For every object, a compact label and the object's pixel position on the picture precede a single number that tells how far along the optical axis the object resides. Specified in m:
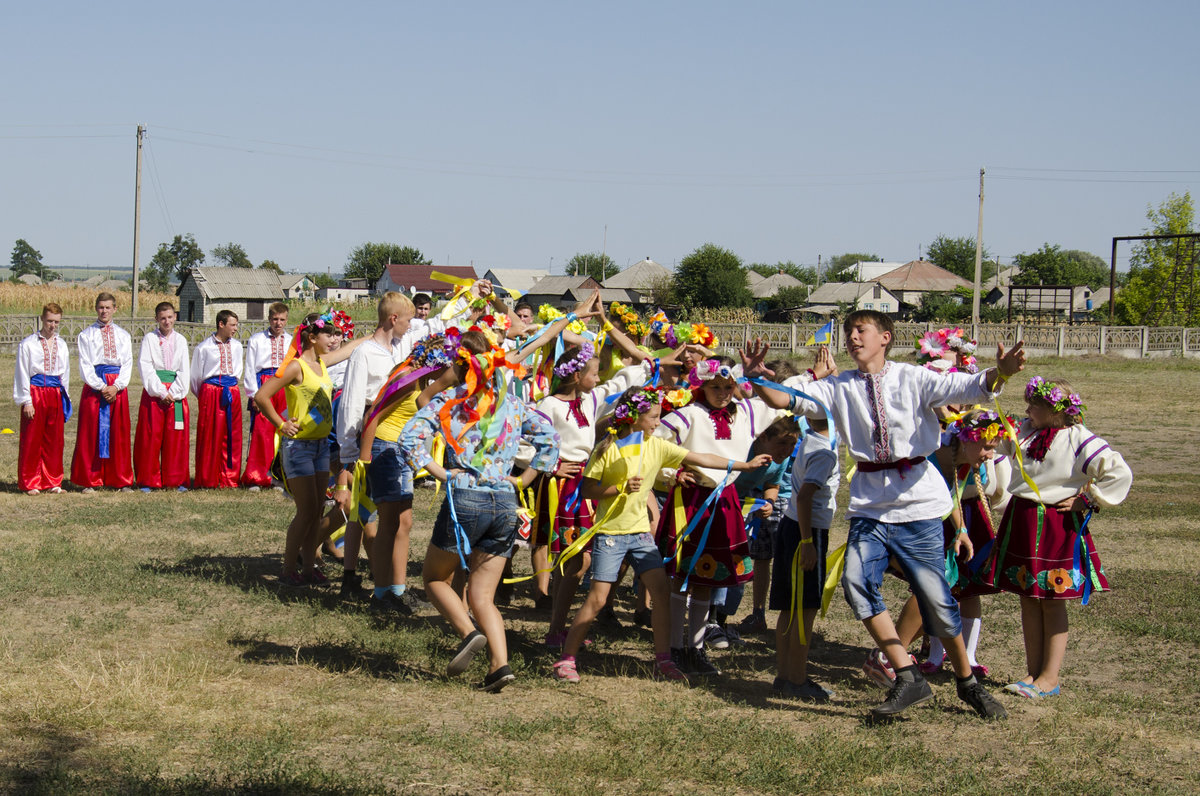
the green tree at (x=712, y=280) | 82.00
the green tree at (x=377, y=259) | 127.92
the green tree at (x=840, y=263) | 139.62
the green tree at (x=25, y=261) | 166.12
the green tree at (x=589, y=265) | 121.24
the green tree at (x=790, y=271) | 128.50
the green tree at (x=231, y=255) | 148.12
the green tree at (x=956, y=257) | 134.75
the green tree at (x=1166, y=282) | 52.31
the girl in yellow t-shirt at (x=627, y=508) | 5.92
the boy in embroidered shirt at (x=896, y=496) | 5.30
